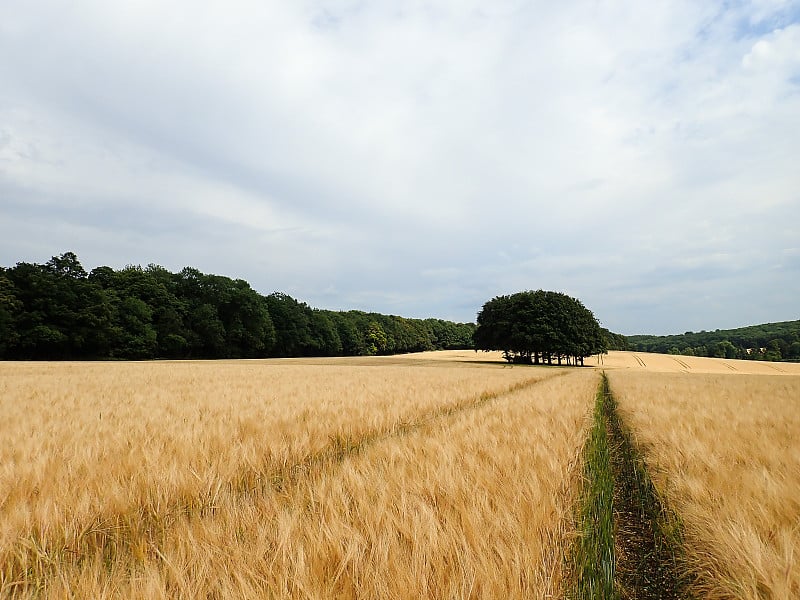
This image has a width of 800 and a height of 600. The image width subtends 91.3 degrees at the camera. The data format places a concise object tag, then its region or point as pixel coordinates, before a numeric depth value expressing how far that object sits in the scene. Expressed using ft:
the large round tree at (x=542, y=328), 154.30
